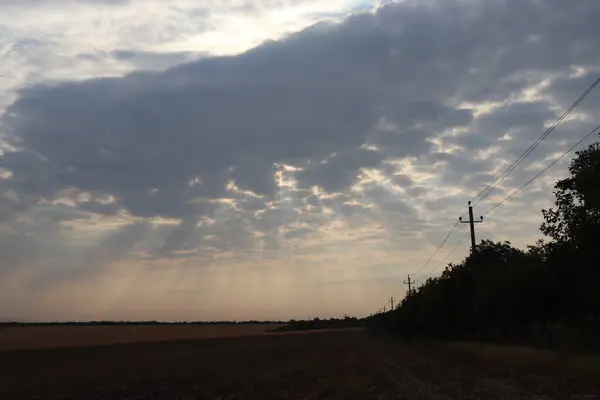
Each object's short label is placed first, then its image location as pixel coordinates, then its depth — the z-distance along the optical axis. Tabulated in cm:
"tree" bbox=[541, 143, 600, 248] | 3644
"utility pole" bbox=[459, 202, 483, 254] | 5318
